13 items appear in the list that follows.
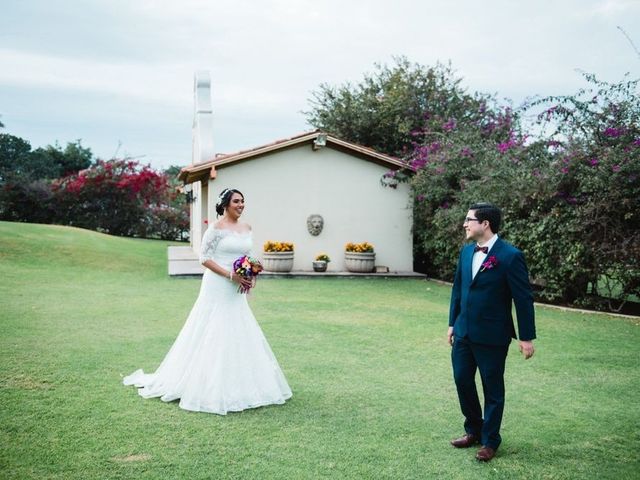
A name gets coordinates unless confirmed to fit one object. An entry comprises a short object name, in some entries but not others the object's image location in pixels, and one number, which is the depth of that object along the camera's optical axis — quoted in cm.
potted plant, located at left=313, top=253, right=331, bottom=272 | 1722
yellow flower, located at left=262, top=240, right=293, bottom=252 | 1662
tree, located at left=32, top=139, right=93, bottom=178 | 4581
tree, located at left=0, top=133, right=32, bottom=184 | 4473
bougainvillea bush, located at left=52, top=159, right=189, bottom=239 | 3083
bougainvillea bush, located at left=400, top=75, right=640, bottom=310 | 1060
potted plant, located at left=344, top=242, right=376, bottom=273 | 1725
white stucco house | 1731
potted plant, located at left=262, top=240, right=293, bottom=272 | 1650
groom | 417
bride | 536
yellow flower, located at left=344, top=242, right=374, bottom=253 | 1741
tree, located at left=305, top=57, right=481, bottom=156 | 2230
